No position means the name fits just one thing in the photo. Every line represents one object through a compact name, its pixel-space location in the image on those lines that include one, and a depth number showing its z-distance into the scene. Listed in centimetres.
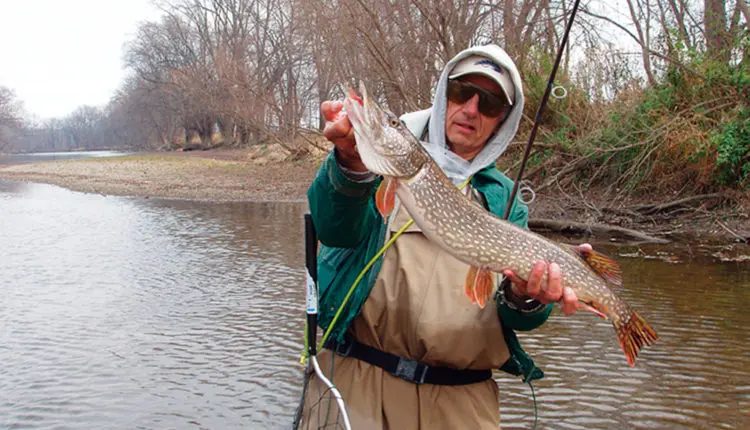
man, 224
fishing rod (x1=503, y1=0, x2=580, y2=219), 267
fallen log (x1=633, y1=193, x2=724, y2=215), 1038
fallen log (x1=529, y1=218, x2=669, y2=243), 973
